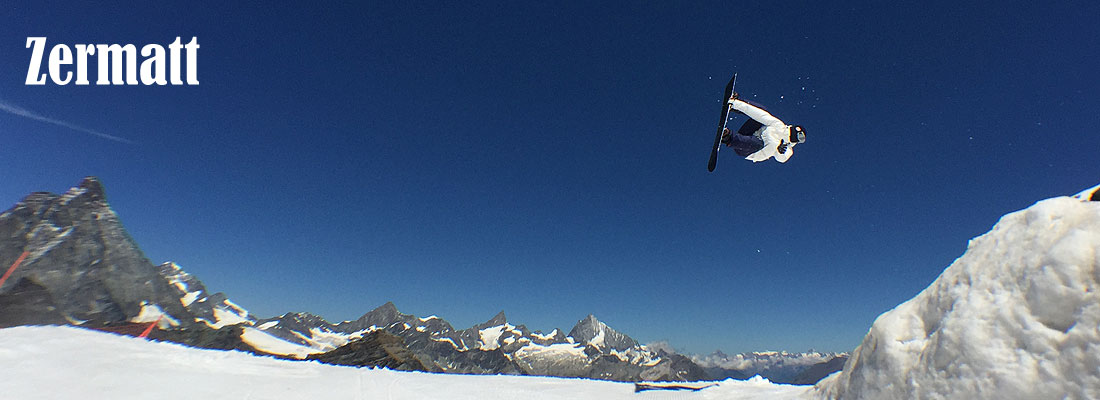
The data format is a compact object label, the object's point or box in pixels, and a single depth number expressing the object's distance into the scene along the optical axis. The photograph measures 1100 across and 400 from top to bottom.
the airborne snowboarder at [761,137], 14.12
